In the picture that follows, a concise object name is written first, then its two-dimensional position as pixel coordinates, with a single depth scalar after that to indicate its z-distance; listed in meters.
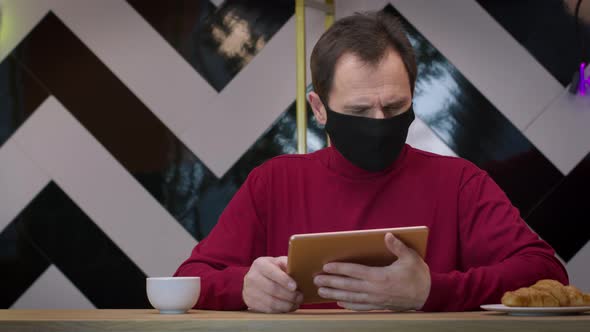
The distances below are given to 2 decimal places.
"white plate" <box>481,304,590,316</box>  2.59
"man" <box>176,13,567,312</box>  3.10
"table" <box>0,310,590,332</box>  2.45
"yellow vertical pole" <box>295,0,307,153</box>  3.91
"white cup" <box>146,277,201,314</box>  2.76
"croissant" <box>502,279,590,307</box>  2.62
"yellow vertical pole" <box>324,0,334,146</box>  4.41
